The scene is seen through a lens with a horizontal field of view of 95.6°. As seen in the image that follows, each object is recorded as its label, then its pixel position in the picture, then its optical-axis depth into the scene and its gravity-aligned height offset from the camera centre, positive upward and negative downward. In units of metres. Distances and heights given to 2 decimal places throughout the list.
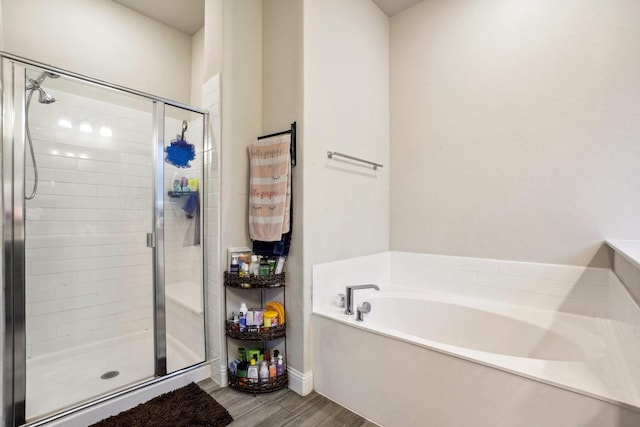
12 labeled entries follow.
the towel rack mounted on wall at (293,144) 1.88 +0.48
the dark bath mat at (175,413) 1.53 -1.07
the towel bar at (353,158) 2.02 +0.45
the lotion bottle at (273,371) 1.86 -0.98
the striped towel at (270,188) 1.85 +0.20
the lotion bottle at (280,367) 1.88 -0.96
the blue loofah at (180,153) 2.07 +0.49
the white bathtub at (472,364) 1.06 -0.70
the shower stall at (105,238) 1.79 -0.13
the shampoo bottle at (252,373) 1.83 -0.98
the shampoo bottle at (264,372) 1.84 -0.98
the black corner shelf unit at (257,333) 1.82 -0.73
